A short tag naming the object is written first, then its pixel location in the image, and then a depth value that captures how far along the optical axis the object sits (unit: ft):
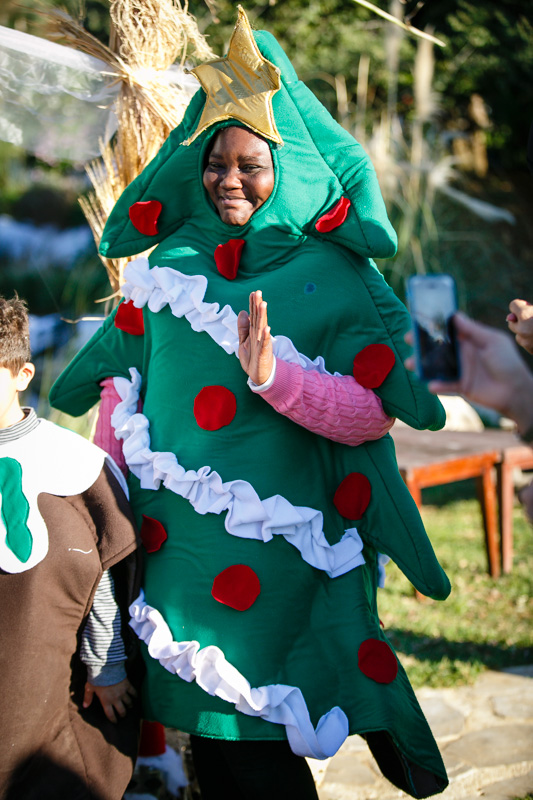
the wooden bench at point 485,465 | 14.14
